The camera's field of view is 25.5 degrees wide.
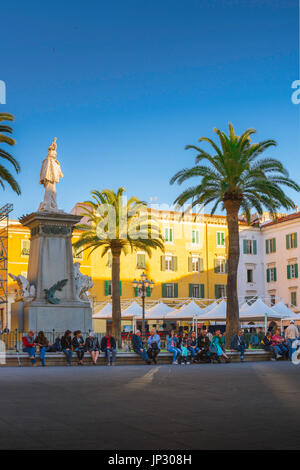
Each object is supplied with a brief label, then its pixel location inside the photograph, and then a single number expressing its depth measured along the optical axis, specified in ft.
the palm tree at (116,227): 132.77
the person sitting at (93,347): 75.46
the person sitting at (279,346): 89.54
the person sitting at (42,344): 72.28
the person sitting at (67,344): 73.56
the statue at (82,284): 88.63
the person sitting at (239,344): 85.30
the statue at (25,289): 84.23
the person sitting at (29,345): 72.23
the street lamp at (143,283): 120.78
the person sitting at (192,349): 81.97
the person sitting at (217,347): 81.10
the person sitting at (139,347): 78.07
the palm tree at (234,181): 102.68
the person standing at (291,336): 90.38
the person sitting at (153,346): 77.77
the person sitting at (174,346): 78.84
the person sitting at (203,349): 81.56
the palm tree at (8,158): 88.89
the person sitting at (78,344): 74.28
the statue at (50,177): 89.25
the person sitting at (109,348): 76.28
